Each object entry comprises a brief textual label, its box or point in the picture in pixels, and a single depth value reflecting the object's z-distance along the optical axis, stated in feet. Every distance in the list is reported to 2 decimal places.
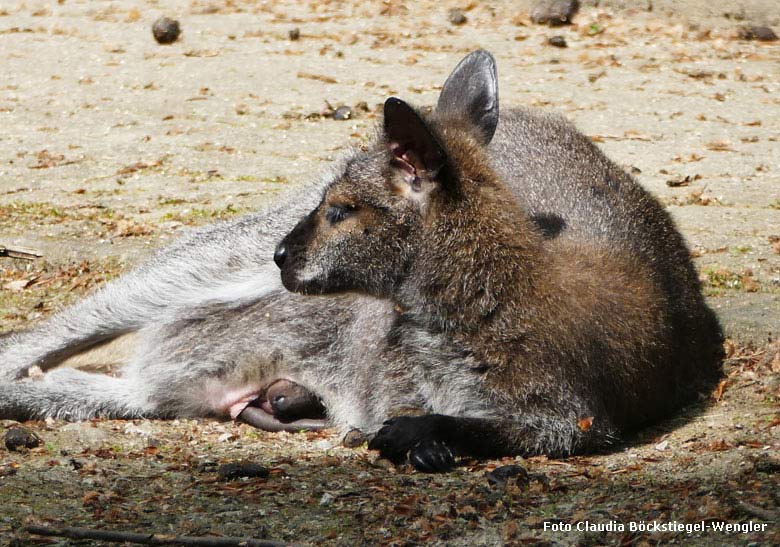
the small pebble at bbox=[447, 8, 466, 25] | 65.36
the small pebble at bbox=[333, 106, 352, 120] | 52.31
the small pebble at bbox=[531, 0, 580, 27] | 64.44
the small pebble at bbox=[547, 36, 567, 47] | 62.03
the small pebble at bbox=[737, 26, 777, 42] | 62.69
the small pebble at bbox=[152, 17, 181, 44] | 62.69
